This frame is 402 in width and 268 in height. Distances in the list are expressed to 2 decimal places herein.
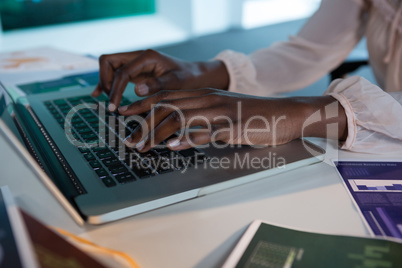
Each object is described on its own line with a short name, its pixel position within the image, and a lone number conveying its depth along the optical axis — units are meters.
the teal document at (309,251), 0.36
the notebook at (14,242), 0.25
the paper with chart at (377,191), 0.44
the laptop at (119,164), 0.45
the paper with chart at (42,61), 1.23
